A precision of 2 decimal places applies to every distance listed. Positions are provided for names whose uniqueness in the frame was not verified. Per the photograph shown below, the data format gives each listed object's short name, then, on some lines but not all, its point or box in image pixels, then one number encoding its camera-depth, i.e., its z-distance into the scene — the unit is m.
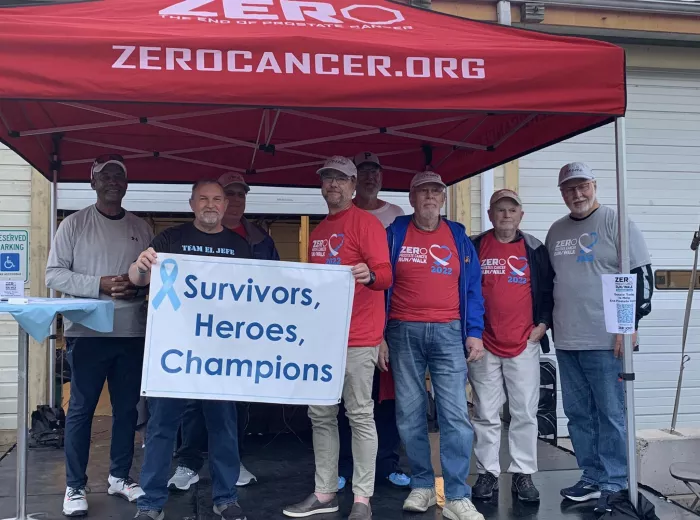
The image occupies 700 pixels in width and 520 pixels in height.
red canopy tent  2.77
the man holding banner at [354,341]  3.43
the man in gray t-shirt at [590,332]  3.66
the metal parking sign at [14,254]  5.78
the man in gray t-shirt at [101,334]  3.52
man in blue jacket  3.55
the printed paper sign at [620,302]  3.38
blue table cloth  2.85
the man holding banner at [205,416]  3.22
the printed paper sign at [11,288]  3.79
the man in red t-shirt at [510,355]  3.78
